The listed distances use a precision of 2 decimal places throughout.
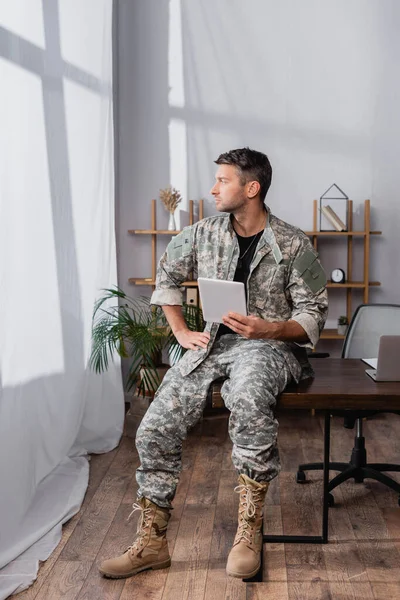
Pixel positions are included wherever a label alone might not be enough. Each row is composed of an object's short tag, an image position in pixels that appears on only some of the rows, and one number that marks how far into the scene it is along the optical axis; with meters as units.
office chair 3.74
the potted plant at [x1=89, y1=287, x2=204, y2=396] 4.06
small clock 4.86
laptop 2.60
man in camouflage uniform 2.47
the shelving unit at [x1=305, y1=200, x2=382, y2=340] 4.77
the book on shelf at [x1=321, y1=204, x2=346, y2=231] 4.77
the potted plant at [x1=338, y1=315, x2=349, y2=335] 4.83
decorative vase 4.84
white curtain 2.71
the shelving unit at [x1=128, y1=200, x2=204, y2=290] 4.83
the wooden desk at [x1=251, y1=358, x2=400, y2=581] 2.50
